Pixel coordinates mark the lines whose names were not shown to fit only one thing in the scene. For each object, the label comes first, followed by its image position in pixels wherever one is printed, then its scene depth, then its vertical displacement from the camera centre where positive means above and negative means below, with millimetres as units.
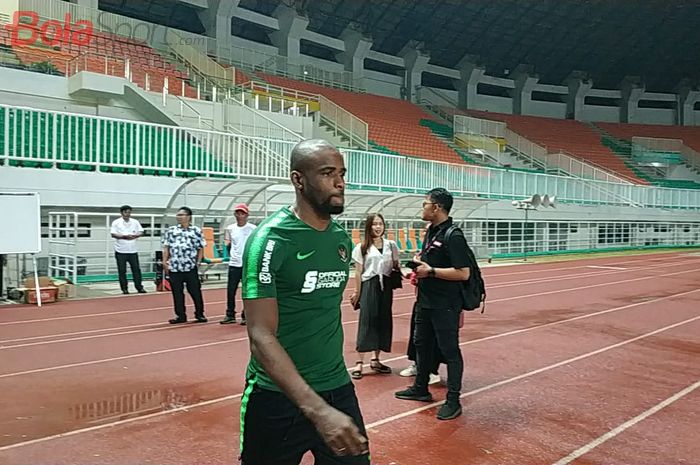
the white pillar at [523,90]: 50719 +11803
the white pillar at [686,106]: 54281 +11210
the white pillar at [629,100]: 53781 +11718
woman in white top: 6293 -659
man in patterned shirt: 9258 -528
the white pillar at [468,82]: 47844 +11680
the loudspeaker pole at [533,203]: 24219 +1057
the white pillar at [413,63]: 43956 +12185
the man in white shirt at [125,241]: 12727 -360
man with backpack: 4910 -517
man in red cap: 9305 -475
